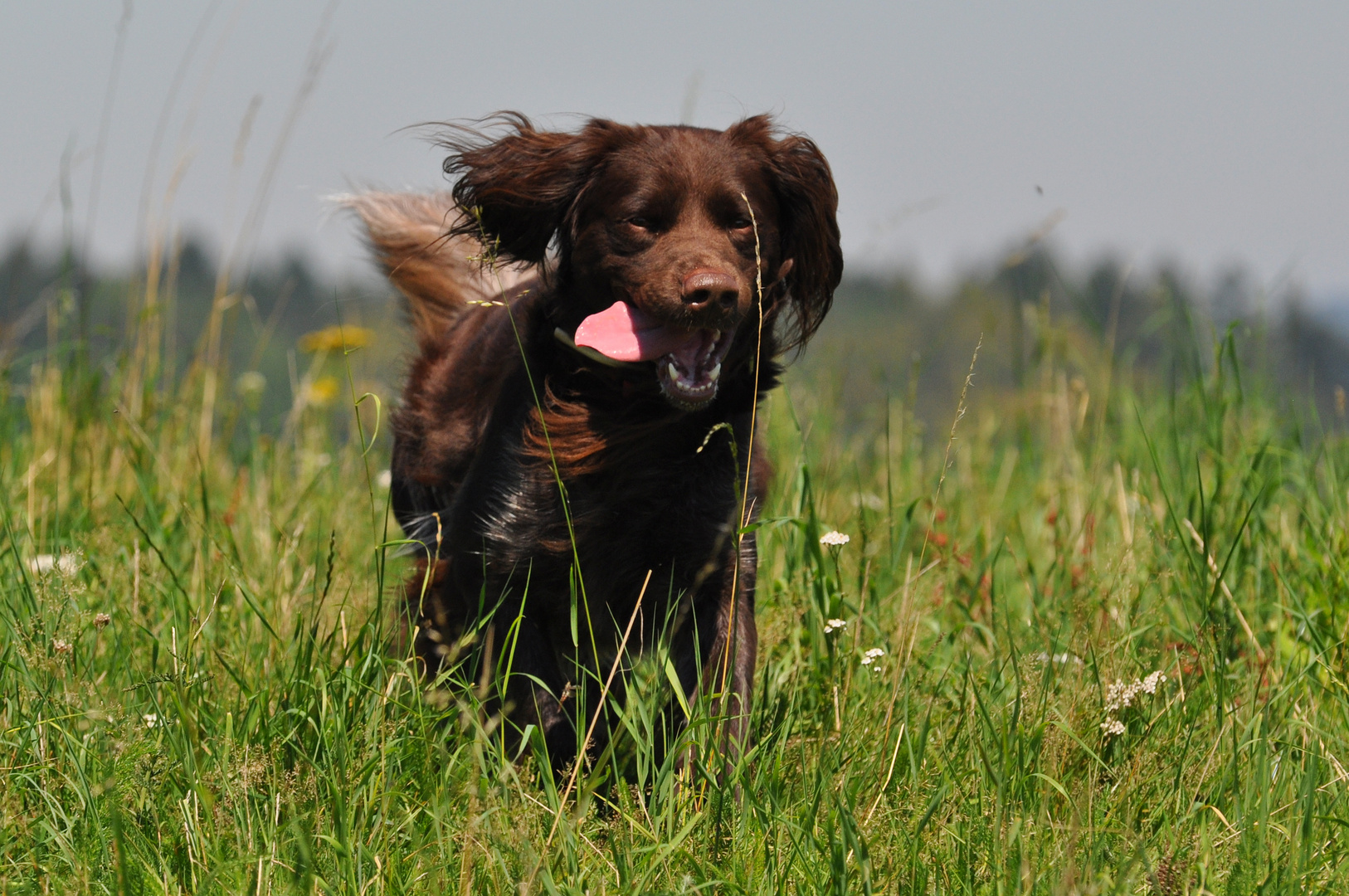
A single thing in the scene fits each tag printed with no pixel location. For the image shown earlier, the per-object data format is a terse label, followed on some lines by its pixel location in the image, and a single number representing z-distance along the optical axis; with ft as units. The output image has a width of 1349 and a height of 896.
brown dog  19.24
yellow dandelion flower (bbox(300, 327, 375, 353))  35.58
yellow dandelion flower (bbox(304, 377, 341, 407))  38.67
